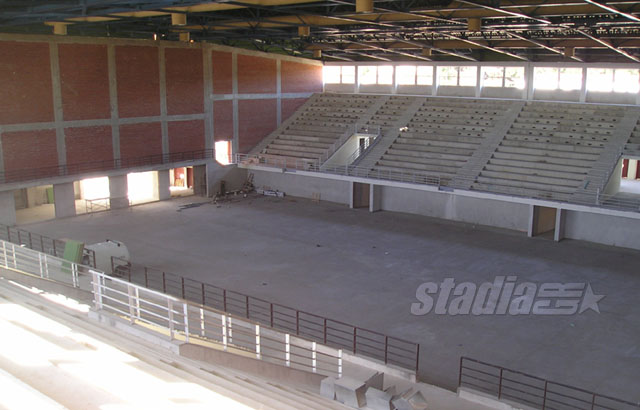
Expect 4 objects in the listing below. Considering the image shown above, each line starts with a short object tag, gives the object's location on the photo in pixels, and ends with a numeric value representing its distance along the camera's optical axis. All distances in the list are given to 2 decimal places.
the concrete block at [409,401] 7.70
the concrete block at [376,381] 8.91
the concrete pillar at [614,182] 19.80
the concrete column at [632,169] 26.57
